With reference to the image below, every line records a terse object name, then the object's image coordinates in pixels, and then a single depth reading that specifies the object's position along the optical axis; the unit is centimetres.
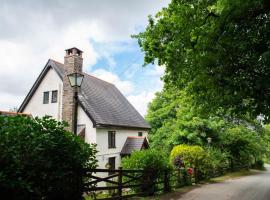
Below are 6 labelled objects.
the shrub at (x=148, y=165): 1138
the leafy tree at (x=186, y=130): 2503
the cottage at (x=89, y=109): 1870
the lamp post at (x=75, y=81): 882
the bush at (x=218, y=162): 2232
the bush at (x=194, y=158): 1814
